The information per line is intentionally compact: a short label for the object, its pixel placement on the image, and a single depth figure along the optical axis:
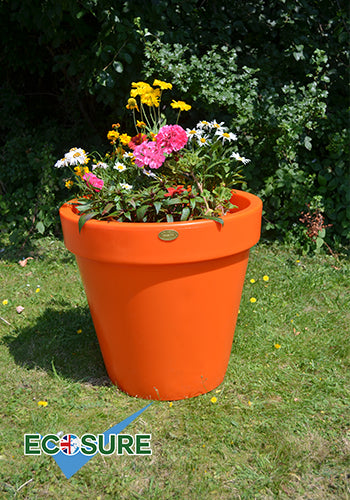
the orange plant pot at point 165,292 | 1.89
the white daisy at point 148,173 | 2.14
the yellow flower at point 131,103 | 2.24
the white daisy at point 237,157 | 2.21
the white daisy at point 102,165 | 2.28
